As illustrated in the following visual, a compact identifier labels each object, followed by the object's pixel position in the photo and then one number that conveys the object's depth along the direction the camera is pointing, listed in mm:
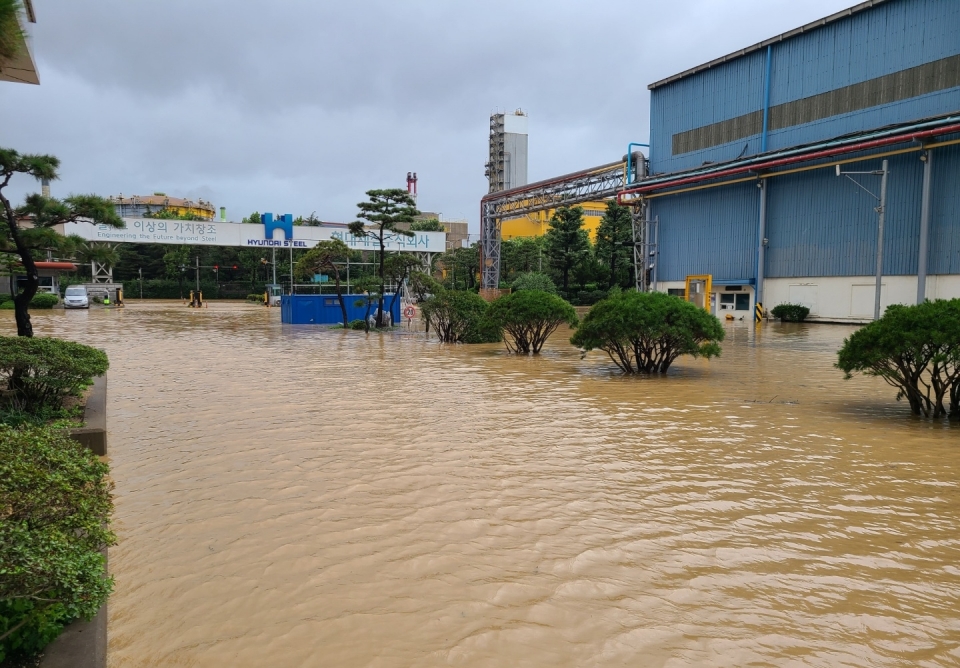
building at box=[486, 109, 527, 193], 95938
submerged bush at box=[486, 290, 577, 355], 15508
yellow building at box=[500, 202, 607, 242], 72250
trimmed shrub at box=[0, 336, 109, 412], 6672
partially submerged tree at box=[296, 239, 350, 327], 24578
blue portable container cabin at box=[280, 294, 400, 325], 28844
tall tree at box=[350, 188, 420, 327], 25094
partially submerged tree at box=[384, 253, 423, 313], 24688
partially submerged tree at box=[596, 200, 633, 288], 50750
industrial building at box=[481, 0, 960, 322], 26531
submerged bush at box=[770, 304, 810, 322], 31719
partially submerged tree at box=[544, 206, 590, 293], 50781
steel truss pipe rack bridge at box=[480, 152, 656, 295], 38938
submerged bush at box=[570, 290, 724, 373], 11695
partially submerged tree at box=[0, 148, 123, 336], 9477
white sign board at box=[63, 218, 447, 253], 39406
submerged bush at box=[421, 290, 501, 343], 19141
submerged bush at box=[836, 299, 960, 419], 7594
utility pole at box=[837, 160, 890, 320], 26016
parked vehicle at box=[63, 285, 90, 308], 38594
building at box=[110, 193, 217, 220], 77538
